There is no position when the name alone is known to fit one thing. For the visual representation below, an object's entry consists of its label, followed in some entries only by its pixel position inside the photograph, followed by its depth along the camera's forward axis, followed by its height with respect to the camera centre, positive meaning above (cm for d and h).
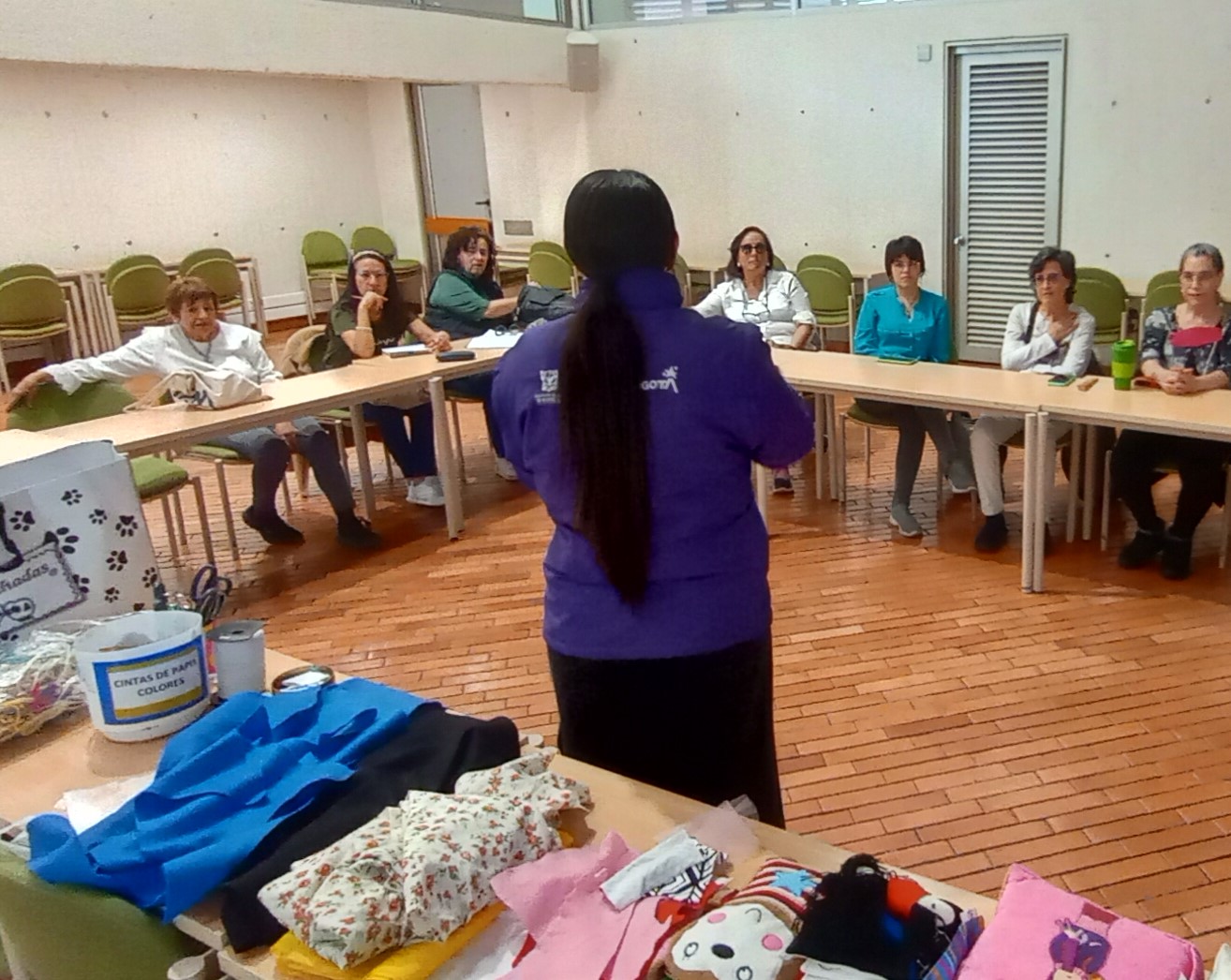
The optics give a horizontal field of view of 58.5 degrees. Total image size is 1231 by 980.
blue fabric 124 -68
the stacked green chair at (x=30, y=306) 698 -45
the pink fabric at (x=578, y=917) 111 -74
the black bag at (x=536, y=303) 520 -48
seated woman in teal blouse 436 -68
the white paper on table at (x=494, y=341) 500 -62
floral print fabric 112 -69
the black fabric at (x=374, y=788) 119 -70
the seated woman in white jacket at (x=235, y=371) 404 -53
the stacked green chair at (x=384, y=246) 962 -32
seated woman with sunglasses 488 -51
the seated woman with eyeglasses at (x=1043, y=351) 401 -68
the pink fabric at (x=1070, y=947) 98 -70
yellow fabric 112 -75
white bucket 159 -64
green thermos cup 365 -67
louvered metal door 630 -5
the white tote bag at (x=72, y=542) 178 -51
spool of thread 170 -66
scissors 190 -63
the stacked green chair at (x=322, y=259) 949 -38
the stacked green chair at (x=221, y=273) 820 -38
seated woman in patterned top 368 -96
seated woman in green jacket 518 -42
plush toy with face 103 -70
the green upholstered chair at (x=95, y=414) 389 -63
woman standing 152 -40
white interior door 964 +45
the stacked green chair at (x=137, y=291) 763 -44
